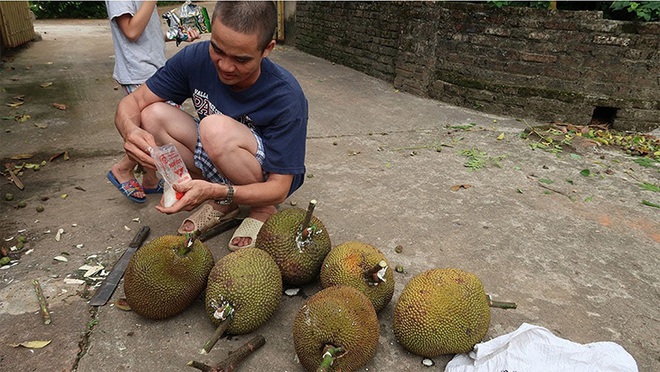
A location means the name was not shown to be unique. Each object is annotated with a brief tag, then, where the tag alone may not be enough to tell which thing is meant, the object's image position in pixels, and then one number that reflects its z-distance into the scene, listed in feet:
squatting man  5.81
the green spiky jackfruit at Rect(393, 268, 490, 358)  4.96
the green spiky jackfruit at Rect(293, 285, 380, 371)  4.54
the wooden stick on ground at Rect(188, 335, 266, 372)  4.44
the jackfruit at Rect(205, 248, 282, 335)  5.10
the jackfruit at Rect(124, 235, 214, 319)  5.24
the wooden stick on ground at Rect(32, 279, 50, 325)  5.60
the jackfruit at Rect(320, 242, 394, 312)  5.41
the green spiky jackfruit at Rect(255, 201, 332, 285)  5.87
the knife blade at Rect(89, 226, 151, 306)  5.97
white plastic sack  4.85
